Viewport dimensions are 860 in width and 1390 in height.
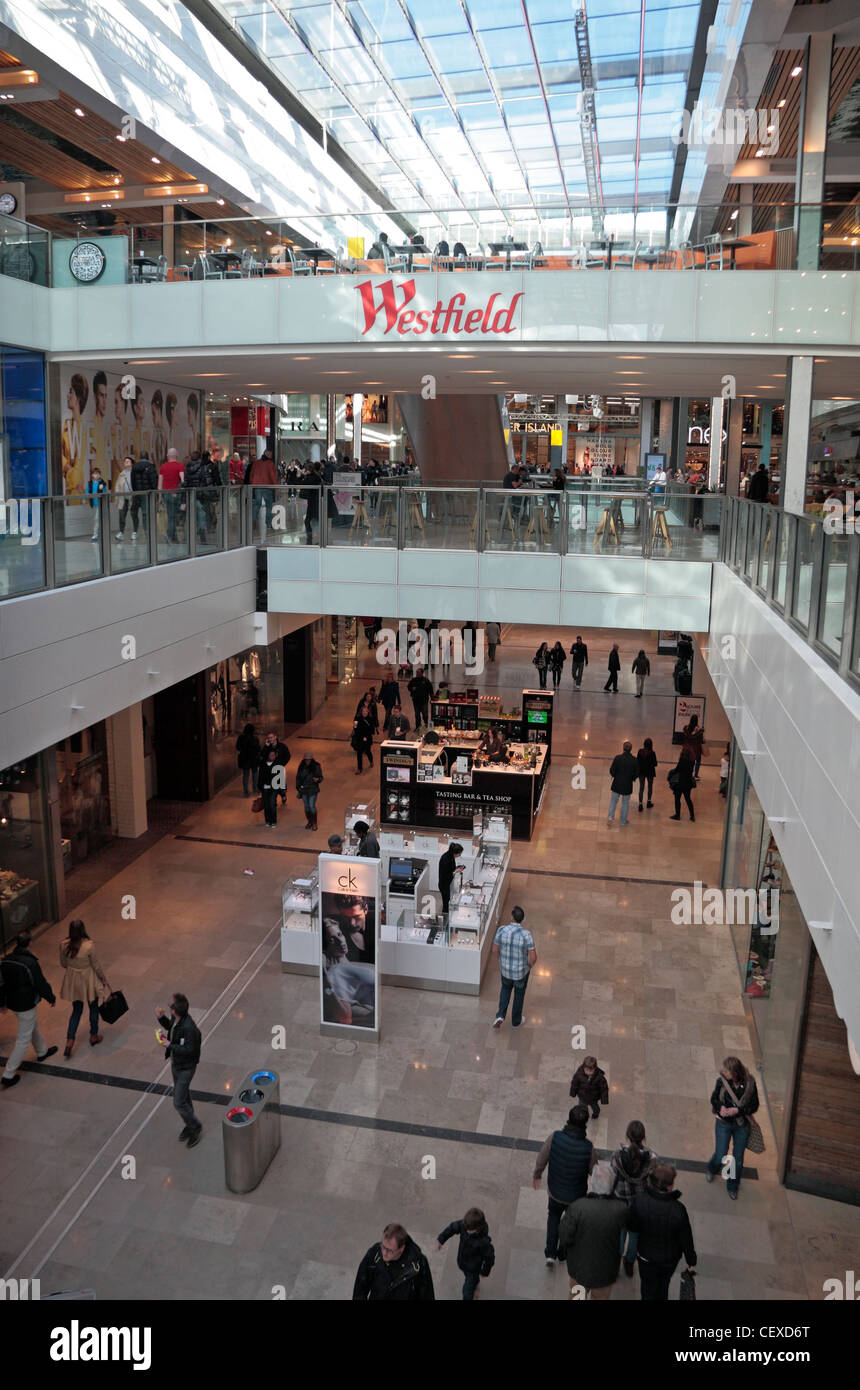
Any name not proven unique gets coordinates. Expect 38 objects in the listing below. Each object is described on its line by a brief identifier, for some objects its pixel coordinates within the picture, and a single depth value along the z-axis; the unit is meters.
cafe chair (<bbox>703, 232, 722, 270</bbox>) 13.97
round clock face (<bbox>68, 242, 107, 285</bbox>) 15.58
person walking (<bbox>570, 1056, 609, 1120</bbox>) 8.25
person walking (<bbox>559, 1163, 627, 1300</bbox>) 6.38
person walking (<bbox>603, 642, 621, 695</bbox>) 26.09
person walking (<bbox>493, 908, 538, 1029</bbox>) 10.20
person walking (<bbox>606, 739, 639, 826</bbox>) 16.42
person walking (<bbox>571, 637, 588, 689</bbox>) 26.61
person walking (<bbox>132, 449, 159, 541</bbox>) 14.41
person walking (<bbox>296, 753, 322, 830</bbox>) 16.03
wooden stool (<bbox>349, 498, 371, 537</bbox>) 16.50
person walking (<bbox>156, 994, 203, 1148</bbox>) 8.43
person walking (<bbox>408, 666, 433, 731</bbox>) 21.91
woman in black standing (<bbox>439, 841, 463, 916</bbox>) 12.23
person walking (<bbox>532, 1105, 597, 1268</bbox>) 6.97
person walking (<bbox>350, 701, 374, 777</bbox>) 19.38
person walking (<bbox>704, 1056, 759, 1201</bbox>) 7.91
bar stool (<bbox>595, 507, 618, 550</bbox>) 15.68
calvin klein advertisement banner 9.99
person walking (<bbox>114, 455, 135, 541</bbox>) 11.86
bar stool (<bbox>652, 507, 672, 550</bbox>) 15.41
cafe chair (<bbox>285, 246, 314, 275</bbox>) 15.08
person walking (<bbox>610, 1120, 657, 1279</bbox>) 7.00
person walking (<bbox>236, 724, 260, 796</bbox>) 17.55
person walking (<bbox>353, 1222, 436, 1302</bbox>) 5.77
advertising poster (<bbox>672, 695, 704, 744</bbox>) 20.80
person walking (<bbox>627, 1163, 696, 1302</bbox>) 6.38
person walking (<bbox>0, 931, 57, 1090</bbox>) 9.11
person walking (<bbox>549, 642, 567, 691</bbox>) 26.23
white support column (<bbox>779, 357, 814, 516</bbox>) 14.16
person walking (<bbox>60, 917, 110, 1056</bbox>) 9.78
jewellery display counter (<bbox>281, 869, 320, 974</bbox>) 11.62
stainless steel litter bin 7.88
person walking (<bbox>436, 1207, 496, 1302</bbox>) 6.40
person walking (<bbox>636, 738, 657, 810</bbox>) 17.41
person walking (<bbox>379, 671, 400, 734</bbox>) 21.16
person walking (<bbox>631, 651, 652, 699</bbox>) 25.92
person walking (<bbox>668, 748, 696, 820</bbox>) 17.02
